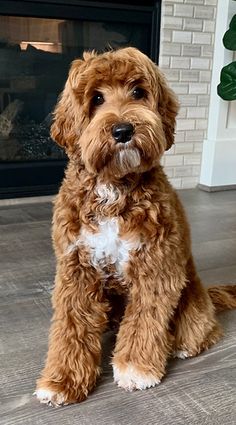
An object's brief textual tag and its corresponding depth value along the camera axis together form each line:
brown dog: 1.05
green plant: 2.76
